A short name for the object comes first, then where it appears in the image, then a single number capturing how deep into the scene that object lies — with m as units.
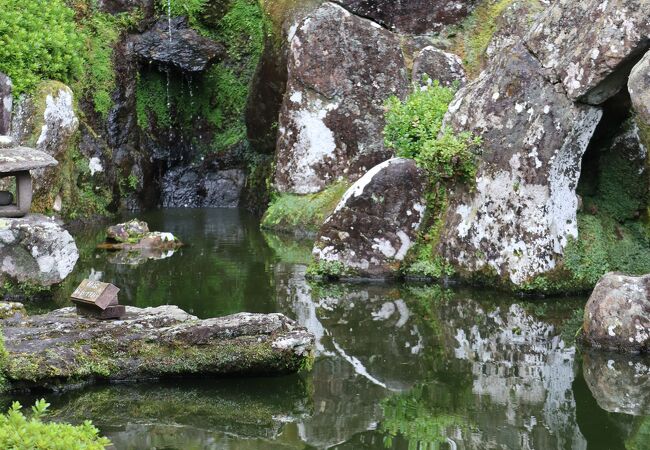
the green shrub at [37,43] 19.94
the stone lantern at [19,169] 13.13
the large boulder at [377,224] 14.98
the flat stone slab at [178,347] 9.29
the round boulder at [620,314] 10.36
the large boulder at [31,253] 12.98
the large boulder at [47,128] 19.61
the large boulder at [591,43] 12.41
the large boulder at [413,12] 21.34
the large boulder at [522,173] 13.43
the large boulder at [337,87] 20.88
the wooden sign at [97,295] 9.61
